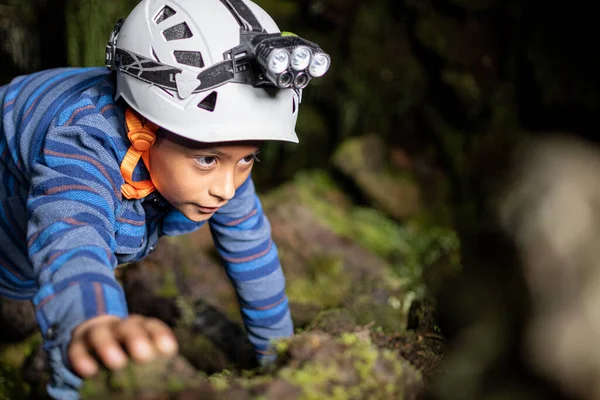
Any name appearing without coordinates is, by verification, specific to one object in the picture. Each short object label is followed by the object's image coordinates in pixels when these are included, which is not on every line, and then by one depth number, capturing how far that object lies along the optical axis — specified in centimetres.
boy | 84
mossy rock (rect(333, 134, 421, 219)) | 221
